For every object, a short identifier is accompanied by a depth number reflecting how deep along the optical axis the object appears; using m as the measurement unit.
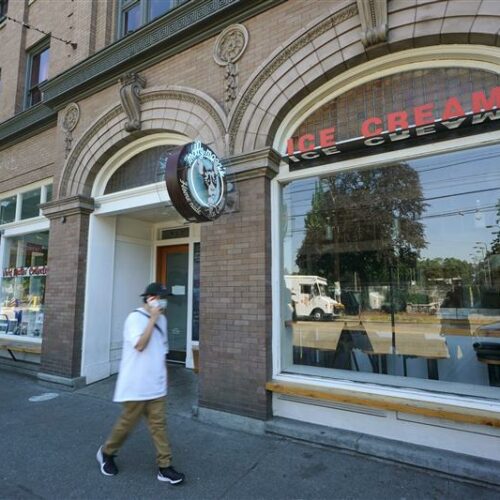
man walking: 3.50
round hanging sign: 4.22
